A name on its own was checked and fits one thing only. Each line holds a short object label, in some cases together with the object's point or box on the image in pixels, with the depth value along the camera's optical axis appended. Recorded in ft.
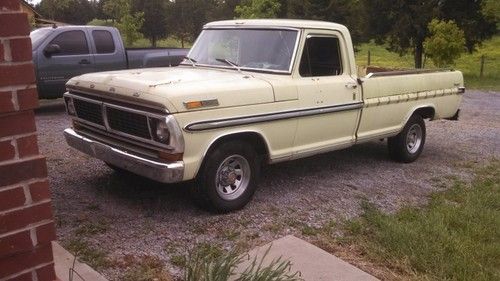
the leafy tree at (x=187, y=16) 147.95
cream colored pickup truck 14.56
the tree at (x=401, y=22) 76.54
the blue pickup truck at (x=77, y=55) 32.81
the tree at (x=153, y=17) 148.56
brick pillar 6.28
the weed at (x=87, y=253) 12.59
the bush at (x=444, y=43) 66.23
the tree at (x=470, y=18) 75.87
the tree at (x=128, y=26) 101.65
